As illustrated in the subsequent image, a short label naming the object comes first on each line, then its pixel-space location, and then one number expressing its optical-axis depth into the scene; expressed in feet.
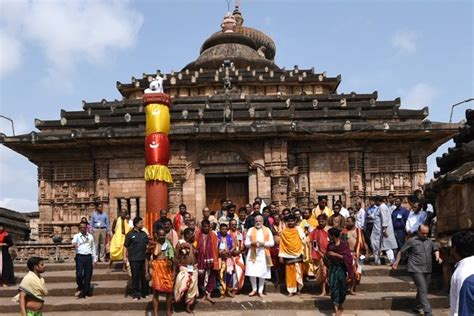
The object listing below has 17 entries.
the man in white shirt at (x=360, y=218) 44.82
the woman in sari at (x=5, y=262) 39.70
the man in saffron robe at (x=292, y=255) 35.53
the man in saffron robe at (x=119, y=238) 40.73
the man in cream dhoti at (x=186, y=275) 32.04
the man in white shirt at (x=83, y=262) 35.94
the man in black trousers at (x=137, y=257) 35.14
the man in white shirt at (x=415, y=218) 38.55
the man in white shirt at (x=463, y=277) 13.88
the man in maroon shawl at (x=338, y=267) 30.71
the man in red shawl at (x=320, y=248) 35.29
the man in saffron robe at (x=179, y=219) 39.68
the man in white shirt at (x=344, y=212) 44.62
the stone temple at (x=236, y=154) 64.54
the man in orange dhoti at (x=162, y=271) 31.55
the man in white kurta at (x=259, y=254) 35.09
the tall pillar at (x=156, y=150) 42.63
